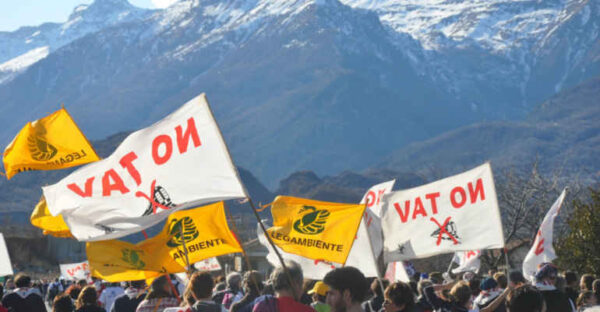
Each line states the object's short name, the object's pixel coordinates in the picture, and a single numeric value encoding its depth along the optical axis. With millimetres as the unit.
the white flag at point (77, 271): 27562
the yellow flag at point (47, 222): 14992
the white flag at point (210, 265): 20641
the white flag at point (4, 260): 19250
